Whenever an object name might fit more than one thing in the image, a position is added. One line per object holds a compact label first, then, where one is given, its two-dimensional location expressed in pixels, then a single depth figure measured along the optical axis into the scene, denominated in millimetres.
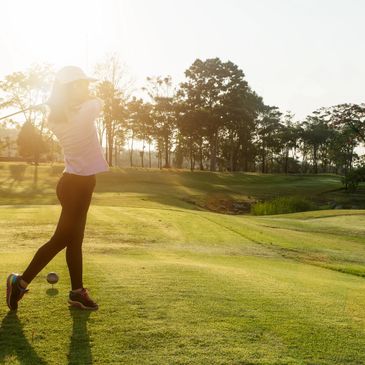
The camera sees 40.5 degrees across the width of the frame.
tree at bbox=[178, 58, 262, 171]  83062
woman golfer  5384
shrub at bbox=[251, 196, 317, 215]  43125
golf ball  5988
